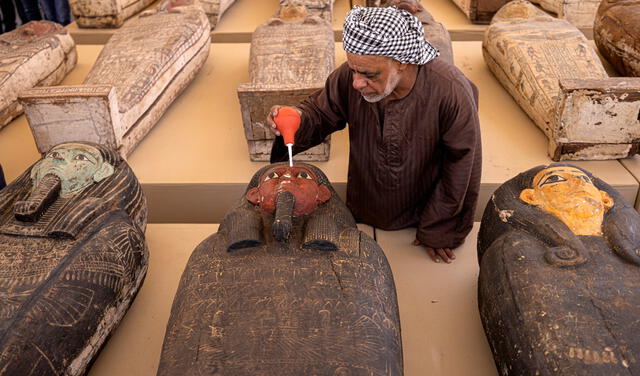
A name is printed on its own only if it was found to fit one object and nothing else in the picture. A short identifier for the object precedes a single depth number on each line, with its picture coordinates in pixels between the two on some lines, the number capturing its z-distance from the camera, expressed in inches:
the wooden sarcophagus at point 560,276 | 60.6
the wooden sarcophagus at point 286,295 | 60.7
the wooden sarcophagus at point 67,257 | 66.9
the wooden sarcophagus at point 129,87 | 111.7
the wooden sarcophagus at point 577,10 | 176.4
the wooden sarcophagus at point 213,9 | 186.5
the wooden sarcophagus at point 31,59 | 137.7
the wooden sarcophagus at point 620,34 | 141.6
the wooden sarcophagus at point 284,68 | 114.9
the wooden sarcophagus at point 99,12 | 183.0
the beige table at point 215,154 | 117.9
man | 78.0
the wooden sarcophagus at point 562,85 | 111.6
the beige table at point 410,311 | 79.7
